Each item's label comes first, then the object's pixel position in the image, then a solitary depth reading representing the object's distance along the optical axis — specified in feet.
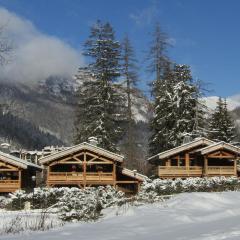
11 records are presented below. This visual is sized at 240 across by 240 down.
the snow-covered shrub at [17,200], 102.37
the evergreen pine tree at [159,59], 173.47
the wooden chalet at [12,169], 135.85
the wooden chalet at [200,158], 149.59
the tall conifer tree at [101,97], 153.79
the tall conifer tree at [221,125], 186.29
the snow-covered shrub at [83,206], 55.26
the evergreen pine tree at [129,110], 162.09
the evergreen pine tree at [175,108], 165.27
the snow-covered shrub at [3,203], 103.03
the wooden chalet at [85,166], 137.59
